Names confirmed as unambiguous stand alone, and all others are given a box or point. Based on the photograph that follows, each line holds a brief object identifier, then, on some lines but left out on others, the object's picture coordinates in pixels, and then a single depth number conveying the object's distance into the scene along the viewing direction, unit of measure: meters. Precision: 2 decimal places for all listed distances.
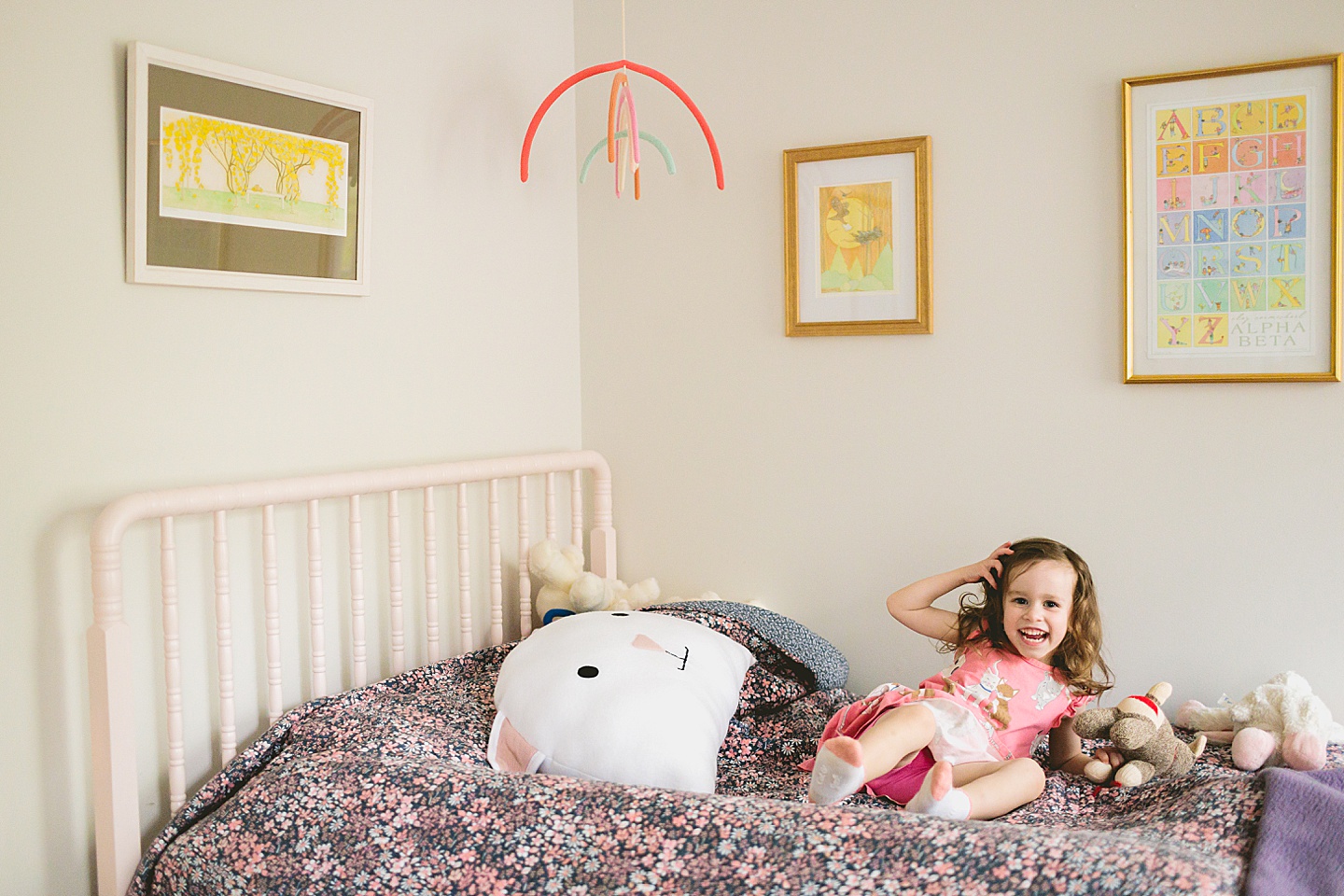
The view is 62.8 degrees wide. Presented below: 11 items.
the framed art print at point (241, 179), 1.64
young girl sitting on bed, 1.63
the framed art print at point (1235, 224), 1.87
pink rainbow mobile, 2.05
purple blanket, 1.21
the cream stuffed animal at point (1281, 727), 1.66
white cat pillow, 1.65
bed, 1.22
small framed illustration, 2.20
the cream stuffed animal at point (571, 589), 2.22
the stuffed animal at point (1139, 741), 1.66
